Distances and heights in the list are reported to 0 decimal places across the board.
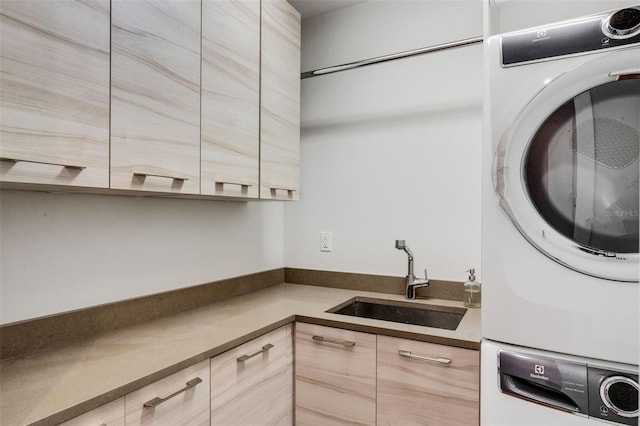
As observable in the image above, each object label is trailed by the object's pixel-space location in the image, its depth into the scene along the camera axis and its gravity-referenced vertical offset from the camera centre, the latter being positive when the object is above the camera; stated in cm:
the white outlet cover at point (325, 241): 223 -15
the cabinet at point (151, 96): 92 +38
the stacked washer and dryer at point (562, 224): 100 -2
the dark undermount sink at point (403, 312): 175 -46
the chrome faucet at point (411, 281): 186 -32
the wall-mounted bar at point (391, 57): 163 +73
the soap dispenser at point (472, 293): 173 -35
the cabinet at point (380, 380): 131 -61
